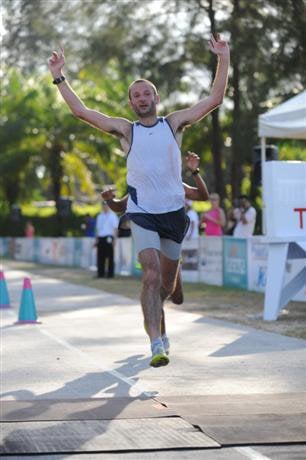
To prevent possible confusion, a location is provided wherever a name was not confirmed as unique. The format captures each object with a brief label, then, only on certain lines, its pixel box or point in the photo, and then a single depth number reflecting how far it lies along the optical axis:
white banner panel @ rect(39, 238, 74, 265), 35.16
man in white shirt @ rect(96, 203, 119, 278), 24.39
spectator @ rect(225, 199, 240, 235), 21.68
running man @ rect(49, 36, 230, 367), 8.08
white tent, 17.03
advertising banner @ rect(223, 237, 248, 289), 19.34
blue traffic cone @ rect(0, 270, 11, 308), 16.30
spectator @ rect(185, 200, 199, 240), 22.28
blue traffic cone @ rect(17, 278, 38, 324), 13.72
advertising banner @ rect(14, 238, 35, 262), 42.12
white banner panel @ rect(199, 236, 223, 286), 20.81
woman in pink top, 21.66
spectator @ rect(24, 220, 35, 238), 48.00
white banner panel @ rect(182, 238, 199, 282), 22.33
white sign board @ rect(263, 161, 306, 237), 13.04
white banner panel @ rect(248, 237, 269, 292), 18.20
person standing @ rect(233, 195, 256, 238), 20.73
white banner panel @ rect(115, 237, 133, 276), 26.34
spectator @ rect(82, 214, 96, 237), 37.03
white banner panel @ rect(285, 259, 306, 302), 14.82
